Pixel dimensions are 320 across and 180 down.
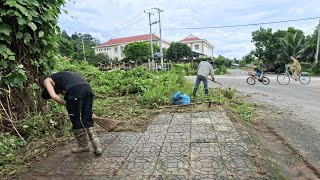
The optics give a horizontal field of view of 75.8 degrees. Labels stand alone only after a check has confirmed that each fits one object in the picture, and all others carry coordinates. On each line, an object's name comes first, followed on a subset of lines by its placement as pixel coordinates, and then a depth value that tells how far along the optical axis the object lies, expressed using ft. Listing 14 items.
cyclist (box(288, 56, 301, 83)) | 38.08
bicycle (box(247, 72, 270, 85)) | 38.62
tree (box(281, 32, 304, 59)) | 72.94
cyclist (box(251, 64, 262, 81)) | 38.96
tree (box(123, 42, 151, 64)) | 129.62
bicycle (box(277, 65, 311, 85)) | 38.79
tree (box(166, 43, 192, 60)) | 133.13
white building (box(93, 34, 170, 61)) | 177.59
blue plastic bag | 18.60
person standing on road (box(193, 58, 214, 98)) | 23.03
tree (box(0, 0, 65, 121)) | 10.04
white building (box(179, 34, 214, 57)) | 182.95
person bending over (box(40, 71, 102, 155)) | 9.16
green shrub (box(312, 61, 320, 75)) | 64.68
